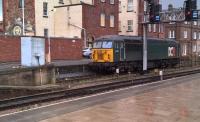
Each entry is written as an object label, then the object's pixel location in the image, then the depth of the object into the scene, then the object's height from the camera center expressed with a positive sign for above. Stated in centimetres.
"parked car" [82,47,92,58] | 4919 +7
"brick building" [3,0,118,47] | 4909 +455
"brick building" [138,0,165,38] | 6538 +402
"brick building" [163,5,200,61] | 7469 +338
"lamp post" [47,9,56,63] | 3974 +13
